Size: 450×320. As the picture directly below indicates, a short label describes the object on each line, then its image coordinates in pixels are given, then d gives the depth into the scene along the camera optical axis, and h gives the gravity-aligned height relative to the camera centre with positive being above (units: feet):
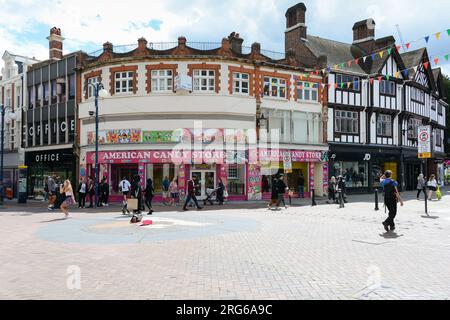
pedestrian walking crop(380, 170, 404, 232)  33.62 -3.13
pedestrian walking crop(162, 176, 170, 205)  71.36 -3.94
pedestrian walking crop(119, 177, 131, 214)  57.47 -2.64
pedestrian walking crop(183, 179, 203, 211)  55.67 -3.61
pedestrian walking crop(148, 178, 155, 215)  53.43 -3.57
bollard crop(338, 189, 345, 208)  58.75 -5.32
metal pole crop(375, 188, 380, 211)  53.72 -5.76
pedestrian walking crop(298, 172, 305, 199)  80.62 -4.14
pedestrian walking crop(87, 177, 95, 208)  65.19 -3.49
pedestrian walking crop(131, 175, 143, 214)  44.78 -2.57
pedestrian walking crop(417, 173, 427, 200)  70.16 -3.11
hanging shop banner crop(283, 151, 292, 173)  64.44 +1.00
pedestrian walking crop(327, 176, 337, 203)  70.44 -4.45
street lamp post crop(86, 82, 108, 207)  63.53 +0.51
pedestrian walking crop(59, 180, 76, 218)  46.14 -3.06
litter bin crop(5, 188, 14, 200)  93.66 -5.74
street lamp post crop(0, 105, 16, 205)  70.90 +11.69
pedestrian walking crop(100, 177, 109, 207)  66.77 -4.37
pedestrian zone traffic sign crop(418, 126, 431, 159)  49.16 +3.56
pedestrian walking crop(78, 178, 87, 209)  65.31 -4.18
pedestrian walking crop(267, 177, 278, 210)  57.67 -3.83
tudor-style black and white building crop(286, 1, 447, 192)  88.07 +17.42
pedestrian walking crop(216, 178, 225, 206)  67.15 -4.63
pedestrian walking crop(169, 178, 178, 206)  66.64 -4.09
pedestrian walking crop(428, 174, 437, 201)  66.62 -3.38
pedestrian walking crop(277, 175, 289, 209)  57.06 -3.24
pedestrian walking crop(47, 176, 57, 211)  60.81 -4.03
